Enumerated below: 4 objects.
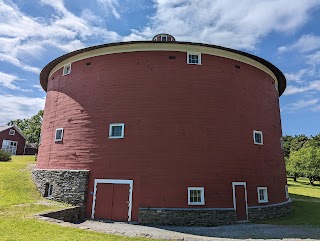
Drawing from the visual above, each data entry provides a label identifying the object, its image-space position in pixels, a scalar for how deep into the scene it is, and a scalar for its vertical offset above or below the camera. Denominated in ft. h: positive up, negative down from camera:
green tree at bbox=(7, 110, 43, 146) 212.78 +31.50
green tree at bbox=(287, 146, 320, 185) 158.71 +4.48
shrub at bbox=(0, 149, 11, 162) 97.49 +3.19
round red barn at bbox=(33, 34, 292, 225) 44.65 +5.68
